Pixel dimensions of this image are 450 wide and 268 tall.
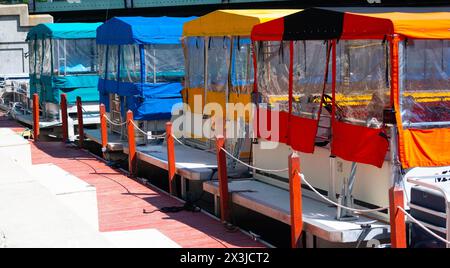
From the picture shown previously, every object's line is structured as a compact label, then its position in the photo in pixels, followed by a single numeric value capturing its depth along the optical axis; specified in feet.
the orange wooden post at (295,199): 30.19
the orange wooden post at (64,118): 63.21
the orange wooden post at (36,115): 66.28
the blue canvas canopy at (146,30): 53.52
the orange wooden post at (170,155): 43.09
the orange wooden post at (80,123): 60.61
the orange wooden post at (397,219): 25.61
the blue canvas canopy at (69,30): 69.10
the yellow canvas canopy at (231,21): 39.96
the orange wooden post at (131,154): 50.00
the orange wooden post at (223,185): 36.83
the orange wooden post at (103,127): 55.36
